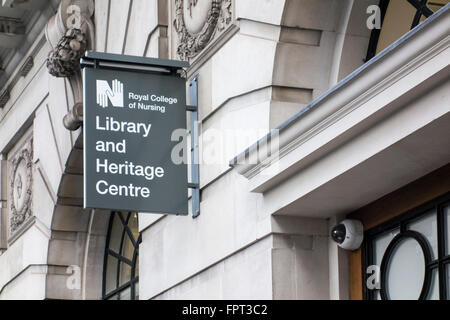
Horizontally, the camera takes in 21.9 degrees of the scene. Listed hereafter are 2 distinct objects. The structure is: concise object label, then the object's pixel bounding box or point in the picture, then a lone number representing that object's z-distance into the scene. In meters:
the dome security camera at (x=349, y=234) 8.93
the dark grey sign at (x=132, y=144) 9.85
